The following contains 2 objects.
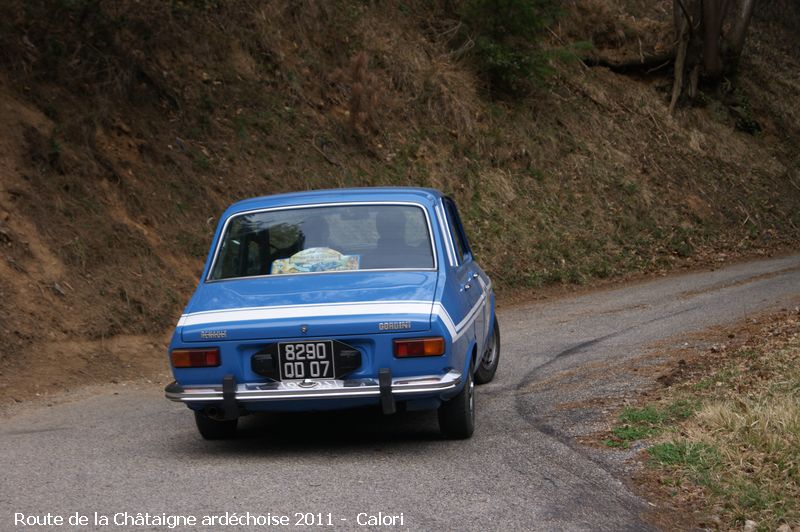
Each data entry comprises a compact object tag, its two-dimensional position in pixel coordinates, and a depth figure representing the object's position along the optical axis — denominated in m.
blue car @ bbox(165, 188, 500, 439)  6.18
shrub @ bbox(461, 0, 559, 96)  20.78
